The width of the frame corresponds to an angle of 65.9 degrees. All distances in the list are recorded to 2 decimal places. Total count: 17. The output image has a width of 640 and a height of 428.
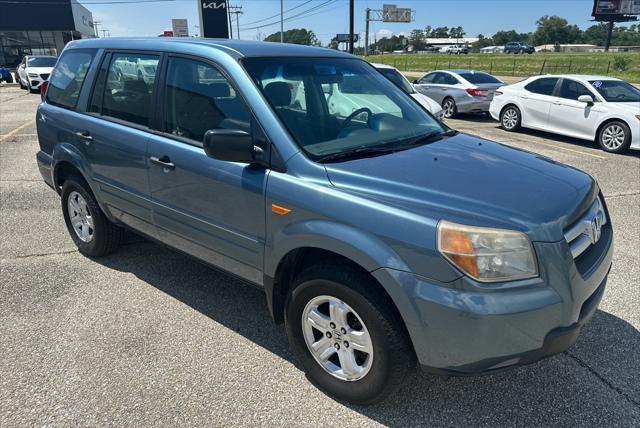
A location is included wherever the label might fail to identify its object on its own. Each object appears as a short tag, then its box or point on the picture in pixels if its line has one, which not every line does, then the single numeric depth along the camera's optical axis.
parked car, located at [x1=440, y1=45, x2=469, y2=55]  94.56
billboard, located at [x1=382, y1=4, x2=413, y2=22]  77.81
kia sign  20.48
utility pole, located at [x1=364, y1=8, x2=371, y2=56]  60.02
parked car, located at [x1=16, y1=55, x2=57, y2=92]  22.03
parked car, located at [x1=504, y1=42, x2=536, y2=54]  87.81
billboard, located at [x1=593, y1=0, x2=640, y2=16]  74.56
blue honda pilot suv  2.13
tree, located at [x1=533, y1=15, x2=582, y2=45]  130.38
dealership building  47.47
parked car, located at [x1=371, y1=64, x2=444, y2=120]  9.67
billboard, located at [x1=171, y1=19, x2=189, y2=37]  26.59
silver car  13.88
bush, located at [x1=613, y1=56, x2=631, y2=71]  38.47
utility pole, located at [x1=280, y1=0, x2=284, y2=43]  50.95
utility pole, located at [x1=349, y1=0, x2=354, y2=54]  23.59
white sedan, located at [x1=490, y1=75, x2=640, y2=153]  9.52
